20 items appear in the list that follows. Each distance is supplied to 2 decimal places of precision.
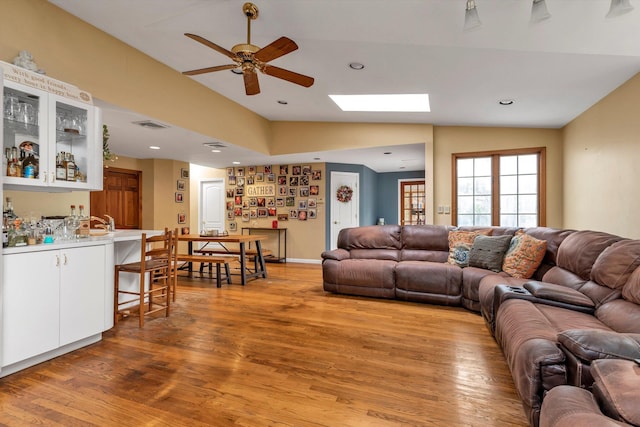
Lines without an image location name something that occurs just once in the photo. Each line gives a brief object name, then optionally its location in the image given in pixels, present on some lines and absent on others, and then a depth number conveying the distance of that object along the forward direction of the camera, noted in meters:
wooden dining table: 5.11
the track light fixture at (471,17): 2.28
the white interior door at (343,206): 7.57
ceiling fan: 2.62
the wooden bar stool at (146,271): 3.27
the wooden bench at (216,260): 4.91
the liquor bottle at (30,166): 2.53
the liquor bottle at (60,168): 2.76
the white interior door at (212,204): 8.33
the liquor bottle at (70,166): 2.85
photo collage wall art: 7.53
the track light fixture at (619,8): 2.02
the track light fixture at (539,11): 2.17
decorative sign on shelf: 2.36
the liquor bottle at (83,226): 3.06
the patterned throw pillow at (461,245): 4.07
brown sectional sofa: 1.52
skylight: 4.80
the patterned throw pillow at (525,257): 3.35
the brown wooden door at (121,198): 6.29
